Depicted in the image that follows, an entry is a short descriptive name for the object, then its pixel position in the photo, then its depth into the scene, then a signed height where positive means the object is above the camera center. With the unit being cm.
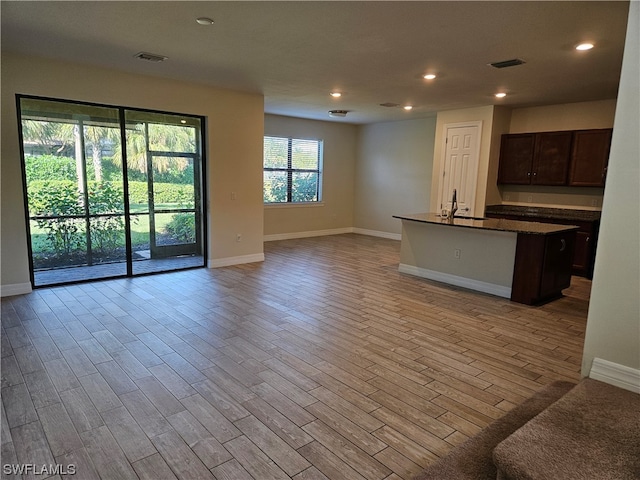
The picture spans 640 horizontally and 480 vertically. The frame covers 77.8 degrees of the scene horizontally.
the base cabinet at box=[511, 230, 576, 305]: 443 -89
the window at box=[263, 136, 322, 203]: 834 +23
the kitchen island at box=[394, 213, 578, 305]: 448 -84
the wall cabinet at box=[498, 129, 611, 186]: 584 +48
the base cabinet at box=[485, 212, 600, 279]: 569 -79
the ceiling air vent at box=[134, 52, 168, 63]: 406 +123
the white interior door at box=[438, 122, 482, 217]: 682 +35
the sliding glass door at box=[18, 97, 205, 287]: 461 -19
